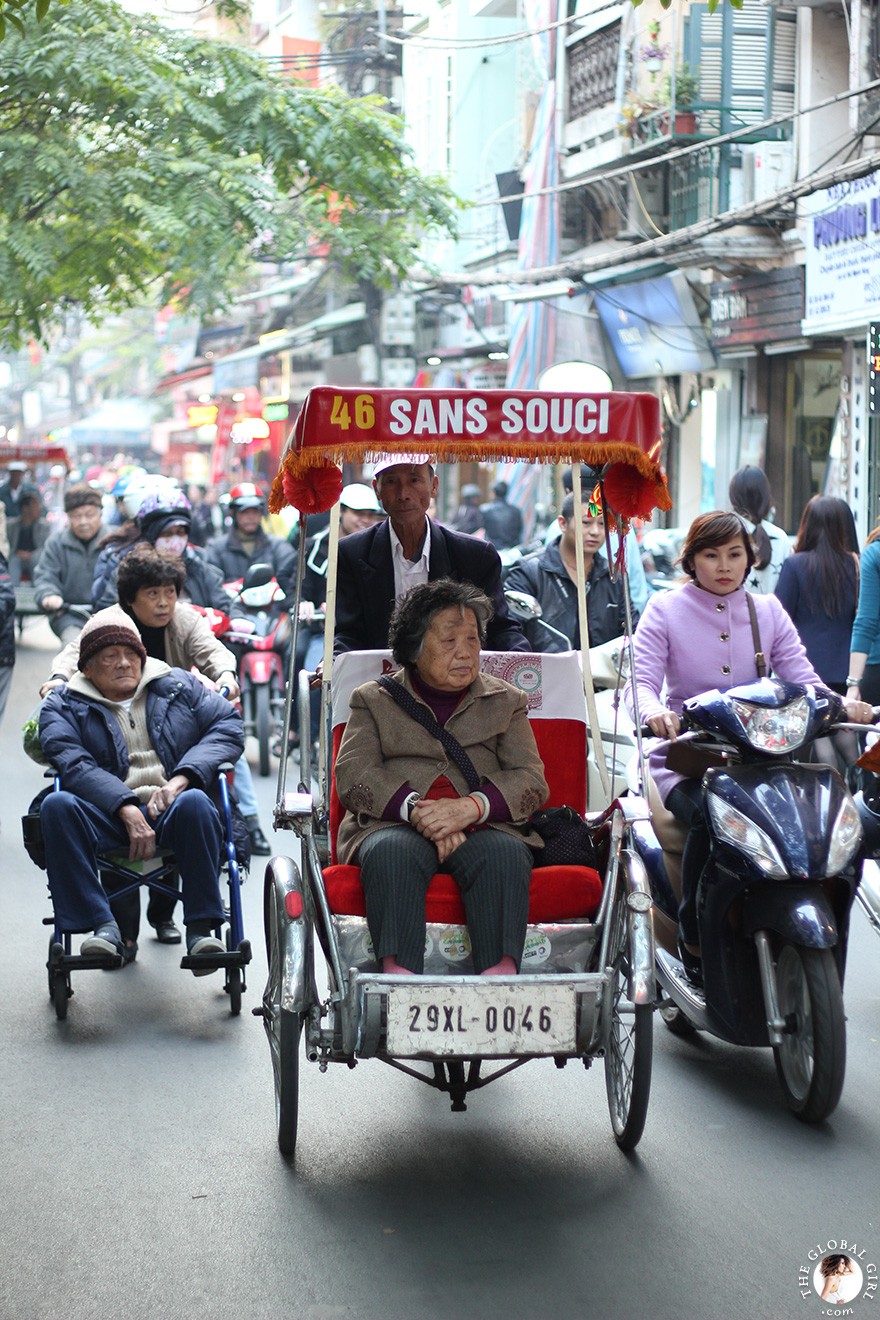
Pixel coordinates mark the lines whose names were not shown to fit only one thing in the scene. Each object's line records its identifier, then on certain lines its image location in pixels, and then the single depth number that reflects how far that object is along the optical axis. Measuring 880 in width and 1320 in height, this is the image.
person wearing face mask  9.16
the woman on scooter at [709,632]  5.63
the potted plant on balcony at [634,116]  20.11
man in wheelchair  5.90
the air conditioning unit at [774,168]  18.17
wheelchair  5.89
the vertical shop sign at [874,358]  11.32
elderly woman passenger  4.44
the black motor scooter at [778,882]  4.70
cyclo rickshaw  4.26
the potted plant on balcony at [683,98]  19.27
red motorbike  10.99
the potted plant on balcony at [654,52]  19.91
